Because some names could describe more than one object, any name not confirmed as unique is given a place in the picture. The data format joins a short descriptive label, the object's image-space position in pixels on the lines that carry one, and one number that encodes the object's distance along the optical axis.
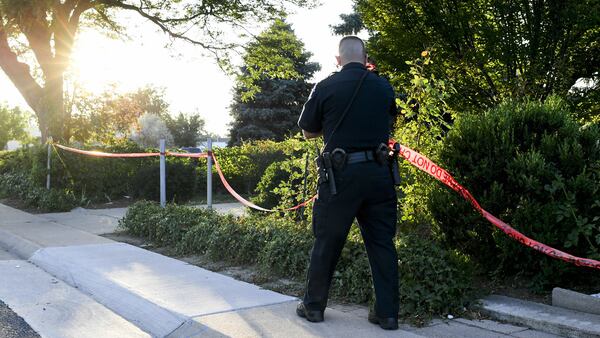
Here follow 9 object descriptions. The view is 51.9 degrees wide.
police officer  4.29
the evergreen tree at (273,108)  35.03
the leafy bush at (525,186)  4.89
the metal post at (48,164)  13.21
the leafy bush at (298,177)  7.01
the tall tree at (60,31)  15.45
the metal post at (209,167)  9.05
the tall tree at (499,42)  9.42
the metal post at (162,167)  9.68
